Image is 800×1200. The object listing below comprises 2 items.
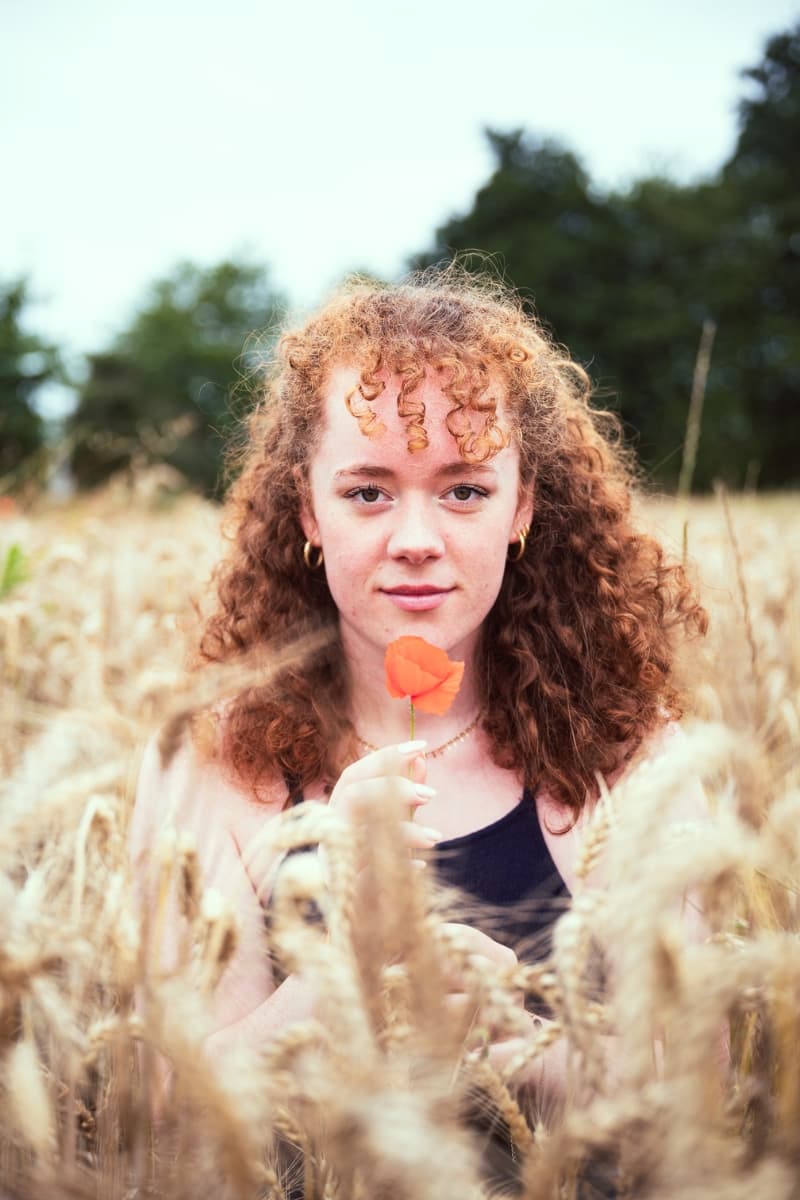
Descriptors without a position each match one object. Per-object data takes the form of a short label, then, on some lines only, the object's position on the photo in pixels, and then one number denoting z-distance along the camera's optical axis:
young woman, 1.60
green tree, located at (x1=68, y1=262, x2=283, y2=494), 25.28
